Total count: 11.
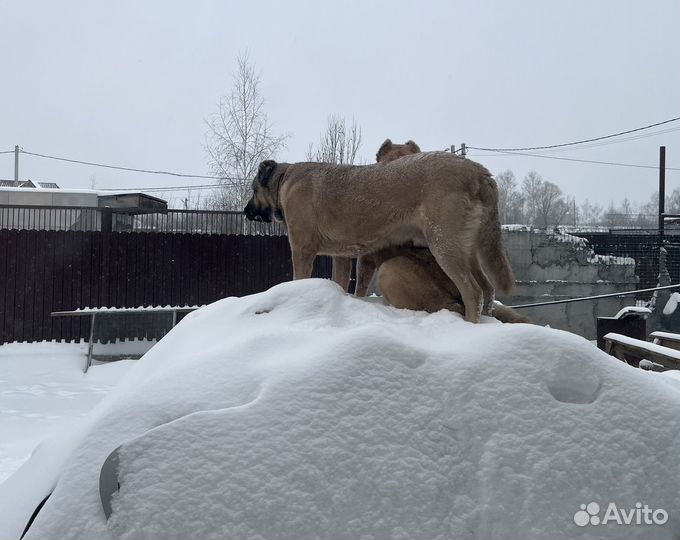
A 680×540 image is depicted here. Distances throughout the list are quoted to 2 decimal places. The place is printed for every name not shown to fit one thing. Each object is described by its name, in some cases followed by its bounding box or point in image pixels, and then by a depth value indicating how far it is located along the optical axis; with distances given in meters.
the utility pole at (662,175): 20.11
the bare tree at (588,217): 67.87
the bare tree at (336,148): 21.28
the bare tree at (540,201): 48.75
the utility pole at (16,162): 43.31
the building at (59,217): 13.85
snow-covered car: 1.66
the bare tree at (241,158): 23.94
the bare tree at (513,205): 41.82
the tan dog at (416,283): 3.28
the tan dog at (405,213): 3.03
